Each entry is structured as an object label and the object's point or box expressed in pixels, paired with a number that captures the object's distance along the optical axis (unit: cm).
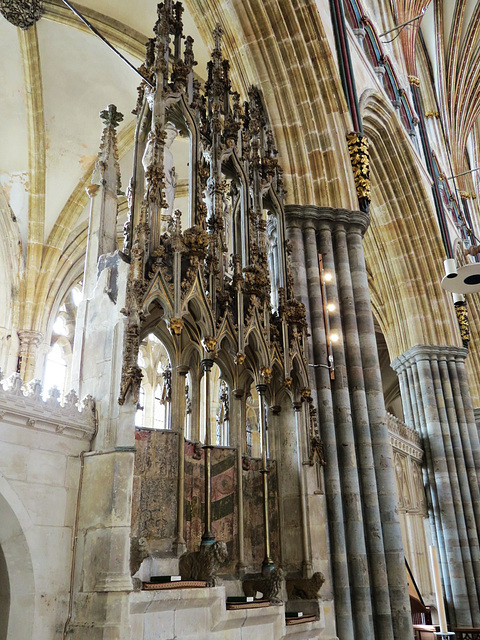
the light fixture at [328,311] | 817
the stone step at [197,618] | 462
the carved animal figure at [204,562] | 516
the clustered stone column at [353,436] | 712
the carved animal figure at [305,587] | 636
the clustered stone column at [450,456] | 1186
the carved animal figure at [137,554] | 480
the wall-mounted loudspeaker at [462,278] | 684
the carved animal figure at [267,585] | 570
